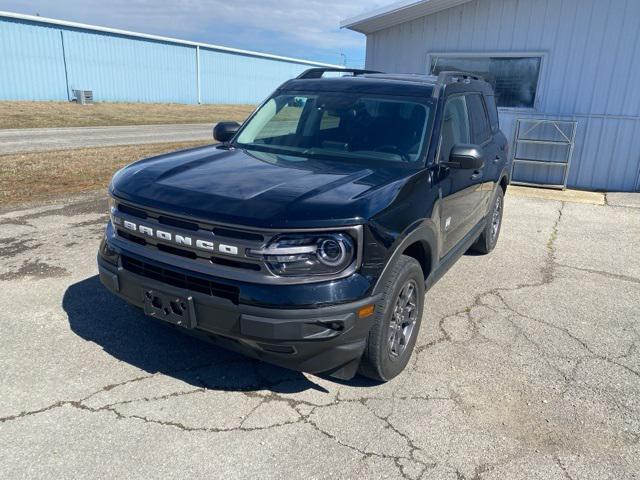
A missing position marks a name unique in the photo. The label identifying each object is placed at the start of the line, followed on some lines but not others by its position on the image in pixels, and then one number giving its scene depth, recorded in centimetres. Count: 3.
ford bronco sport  263
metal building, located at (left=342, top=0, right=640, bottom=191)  965
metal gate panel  1034
